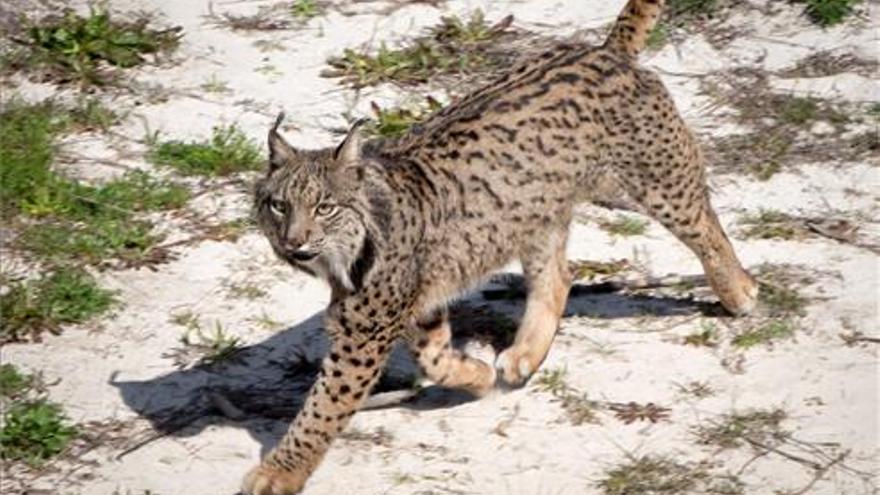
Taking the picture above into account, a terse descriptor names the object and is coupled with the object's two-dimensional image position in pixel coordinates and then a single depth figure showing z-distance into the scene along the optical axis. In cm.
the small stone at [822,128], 1952
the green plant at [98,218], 1747
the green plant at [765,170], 1883
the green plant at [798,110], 1962
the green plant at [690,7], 2130
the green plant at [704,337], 1641
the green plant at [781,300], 1677
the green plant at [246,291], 1702
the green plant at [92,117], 1953
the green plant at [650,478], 1436
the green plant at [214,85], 2019
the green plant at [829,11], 2098
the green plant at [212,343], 1611
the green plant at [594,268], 1752
